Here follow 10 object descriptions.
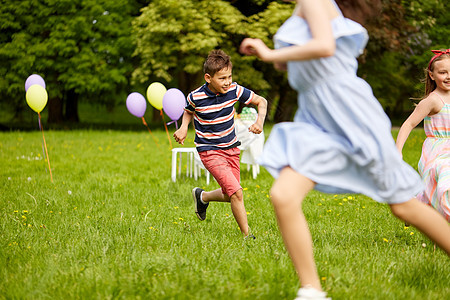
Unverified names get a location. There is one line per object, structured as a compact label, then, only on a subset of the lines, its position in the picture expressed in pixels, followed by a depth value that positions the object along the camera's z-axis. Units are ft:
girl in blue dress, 7.88
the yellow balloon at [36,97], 24.23
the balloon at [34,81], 27.09
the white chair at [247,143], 27.66
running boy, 13.85
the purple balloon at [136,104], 26.37
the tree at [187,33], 61.05
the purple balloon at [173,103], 22.68
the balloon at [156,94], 24.47
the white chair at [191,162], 24.91
